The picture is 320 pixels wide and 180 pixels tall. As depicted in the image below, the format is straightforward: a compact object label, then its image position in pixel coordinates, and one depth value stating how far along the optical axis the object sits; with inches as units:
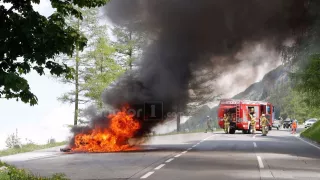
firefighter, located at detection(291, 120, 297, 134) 1891.0
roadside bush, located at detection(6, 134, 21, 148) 1135.0
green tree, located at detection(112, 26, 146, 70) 1728.6
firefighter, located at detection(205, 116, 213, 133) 2022.6
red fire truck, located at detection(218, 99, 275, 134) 1659.7
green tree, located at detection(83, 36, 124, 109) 1402.6
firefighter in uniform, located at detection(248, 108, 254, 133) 1677.3
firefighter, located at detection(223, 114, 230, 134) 1720.0
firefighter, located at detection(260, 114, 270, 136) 1609.3
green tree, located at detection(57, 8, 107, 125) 1429.6
